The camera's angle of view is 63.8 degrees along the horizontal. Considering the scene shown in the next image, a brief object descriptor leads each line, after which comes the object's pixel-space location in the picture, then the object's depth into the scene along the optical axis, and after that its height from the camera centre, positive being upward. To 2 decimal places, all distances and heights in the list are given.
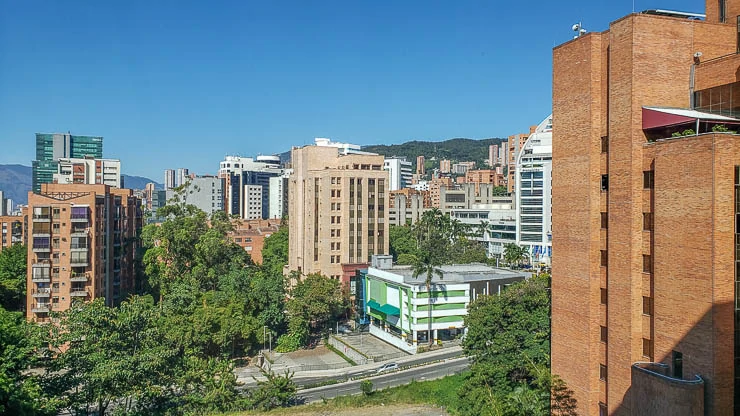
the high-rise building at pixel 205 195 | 193.84 +2.49
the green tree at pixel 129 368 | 35.06 -10.29
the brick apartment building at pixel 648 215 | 22.31 -0.45
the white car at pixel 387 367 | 56.52 -15.68
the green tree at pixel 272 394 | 43.72 -14.13
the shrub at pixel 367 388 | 45.70 -14.20
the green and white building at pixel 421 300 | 62.34 -10.37
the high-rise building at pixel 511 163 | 163.05 +11.98
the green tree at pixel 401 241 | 109.50 -7.05
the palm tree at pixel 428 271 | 60.66 -6.86
